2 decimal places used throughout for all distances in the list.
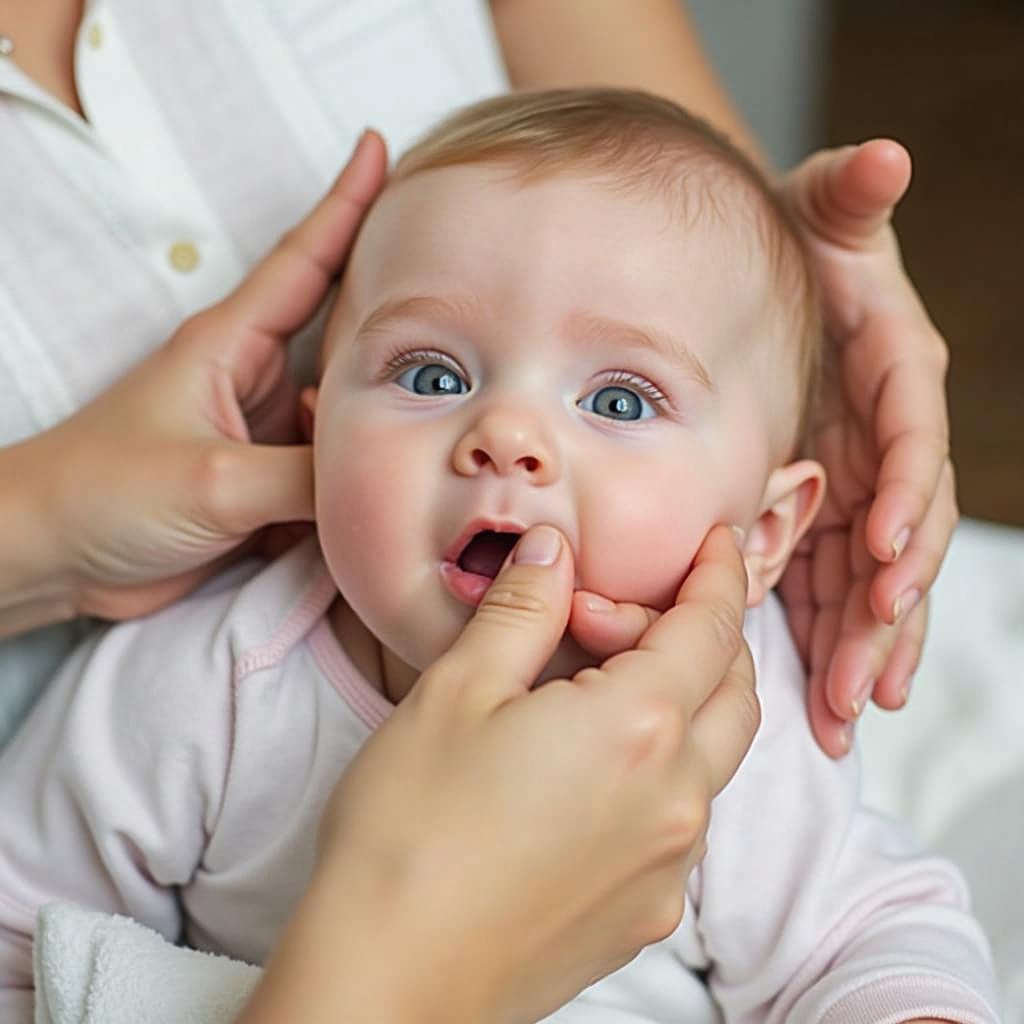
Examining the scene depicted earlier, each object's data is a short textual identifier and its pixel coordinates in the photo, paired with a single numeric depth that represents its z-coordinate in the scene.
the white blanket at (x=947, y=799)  0.78
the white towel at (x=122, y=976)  0.76
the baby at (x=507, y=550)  0.79
